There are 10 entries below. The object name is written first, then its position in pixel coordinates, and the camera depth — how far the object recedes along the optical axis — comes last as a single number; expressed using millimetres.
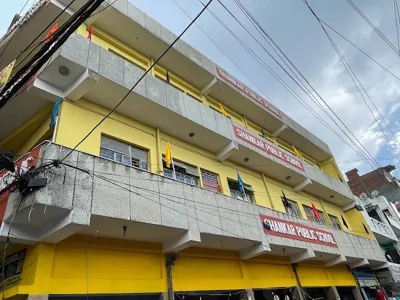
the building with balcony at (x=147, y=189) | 5777
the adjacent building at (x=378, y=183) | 32709
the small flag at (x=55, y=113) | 7180
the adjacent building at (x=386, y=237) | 16781
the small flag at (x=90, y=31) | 9156
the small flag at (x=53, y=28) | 8323
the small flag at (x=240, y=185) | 11188
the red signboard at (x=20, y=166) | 5761
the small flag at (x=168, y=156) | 8695
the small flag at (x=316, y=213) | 14992
